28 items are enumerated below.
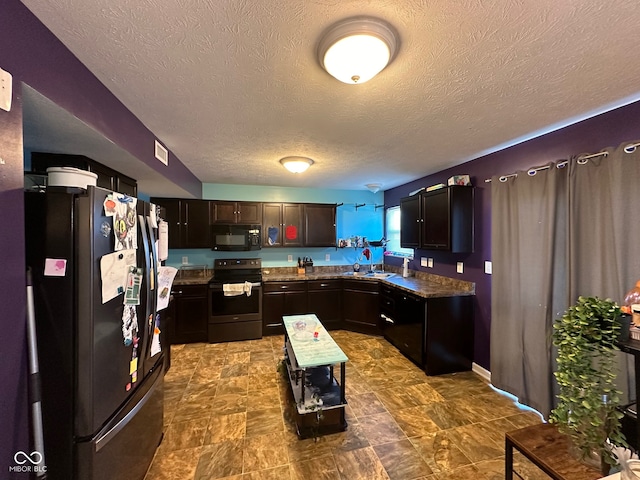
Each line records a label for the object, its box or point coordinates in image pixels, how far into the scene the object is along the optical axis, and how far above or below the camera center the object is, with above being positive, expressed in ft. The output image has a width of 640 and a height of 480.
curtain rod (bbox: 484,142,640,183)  5.52 +1.96
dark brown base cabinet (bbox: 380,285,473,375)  9.74 -3.66
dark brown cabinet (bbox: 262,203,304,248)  14.61 +0.77
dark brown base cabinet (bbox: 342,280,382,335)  13.66 -3.69
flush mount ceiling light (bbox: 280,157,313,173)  9.33 +2.76
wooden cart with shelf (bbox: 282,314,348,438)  6.70 -4.38
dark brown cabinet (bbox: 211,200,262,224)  13.88 +1.44
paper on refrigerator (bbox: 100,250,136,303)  3.98 -0.53
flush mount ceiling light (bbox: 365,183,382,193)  14.15 +2.89
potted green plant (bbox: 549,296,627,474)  3.58 -2.08
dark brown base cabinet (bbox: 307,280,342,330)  14.11 -3.44
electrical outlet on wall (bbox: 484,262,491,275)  9.33 -1.08
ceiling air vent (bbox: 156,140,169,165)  7.74 +2.65
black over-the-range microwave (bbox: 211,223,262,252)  13.67 +0.08
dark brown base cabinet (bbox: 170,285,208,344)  12.40 -3.65
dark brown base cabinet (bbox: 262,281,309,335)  13.55 -3.40
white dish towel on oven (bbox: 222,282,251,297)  12.57 -2.45
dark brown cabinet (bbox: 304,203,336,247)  15.11 +0.79
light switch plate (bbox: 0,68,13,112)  2.92 +1.71
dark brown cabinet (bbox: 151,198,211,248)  13.20 +0.90
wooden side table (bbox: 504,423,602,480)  3.71 -3.37
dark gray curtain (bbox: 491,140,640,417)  5.69 -0.39
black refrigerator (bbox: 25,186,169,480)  3.66 -1.27
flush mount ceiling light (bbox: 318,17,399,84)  3.56 +2.80
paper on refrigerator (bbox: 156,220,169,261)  6.67 -0.04
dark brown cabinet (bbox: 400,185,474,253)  9.80 +0.75
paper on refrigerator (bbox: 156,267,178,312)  5.97 -1.10
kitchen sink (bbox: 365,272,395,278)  14.05 -2.05
